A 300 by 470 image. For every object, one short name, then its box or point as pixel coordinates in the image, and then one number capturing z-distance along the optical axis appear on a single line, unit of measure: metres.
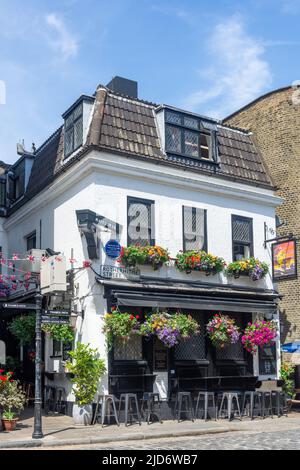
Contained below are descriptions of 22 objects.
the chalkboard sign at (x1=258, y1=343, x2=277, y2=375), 19.17
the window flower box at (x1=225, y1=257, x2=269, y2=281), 18.66
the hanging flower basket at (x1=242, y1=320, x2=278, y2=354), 18.30
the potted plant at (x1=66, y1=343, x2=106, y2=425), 15.33
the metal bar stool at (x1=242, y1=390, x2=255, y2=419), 17.22
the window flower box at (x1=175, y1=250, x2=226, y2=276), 17.56
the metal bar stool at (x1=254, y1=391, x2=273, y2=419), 17.56
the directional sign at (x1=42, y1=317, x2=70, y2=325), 14.05
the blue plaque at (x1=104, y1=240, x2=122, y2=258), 16.38
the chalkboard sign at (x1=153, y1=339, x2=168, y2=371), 17.00
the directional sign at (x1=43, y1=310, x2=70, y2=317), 14.35
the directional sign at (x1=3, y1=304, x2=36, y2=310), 14.13
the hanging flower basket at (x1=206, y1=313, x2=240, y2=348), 17.49
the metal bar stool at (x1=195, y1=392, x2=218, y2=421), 16.69
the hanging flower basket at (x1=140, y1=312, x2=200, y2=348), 16.09
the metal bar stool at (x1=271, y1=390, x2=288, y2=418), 17.98
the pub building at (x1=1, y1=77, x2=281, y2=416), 16.42
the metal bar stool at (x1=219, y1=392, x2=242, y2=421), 16.84
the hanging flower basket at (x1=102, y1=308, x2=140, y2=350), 15.55
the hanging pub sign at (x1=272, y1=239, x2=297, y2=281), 18.78
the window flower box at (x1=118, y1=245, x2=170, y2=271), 16.39
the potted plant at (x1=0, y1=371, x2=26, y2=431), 14.09
